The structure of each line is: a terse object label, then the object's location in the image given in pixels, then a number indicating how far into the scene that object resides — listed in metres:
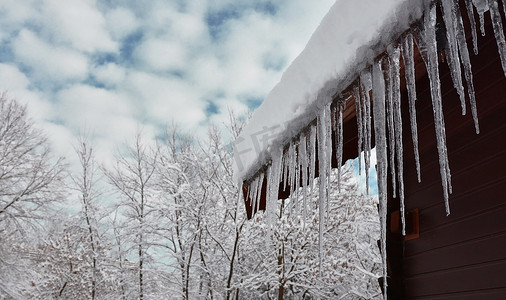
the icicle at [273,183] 2.08
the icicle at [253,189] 2.61
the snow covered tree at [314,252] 8.05
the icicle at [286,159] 2.04
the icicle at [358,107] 1.38
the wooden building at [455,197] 1.75
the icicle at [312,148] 1.71
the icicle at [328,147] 1.57
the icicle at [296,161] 1.95
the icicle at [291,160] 1.94
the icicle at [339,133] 1.54
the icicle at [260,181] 2.46
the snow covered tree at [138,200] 9.43
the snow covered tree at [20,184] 9.46
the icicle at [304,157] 1.81
